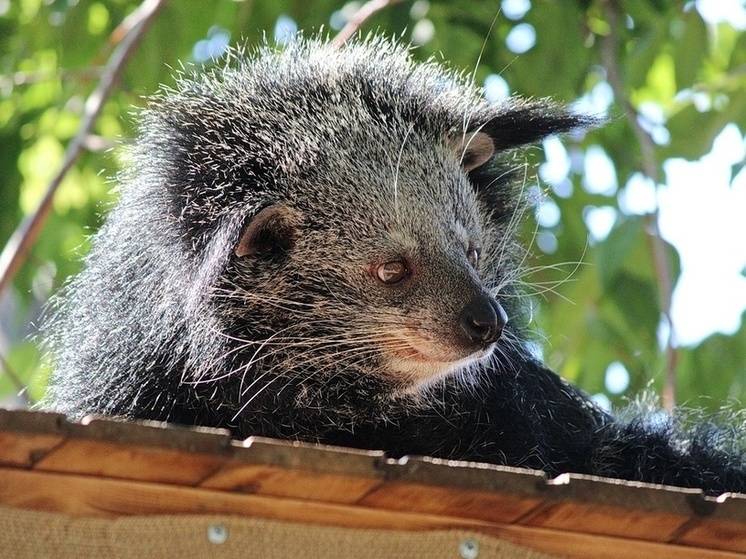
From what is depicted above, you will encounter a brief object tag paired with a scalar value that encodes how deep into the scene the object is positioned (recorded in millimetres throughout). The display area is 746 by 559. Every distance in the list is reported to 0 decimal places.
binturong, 5715
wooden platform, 3760
